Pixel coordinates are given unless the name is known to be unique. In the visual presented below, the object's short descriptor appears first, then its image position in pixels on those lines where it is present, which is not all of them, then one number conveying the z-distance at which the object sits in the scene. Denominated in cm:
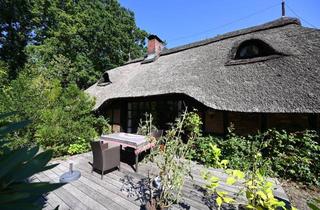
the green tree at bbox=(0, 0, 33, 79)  1457
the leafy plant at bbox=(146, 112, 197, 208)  279
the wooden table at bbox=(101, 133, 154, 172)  536
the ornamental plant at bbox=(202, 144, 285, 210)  164
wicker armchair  478
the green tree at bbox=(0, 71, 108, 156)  656
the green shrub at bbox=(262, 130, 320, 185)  466
